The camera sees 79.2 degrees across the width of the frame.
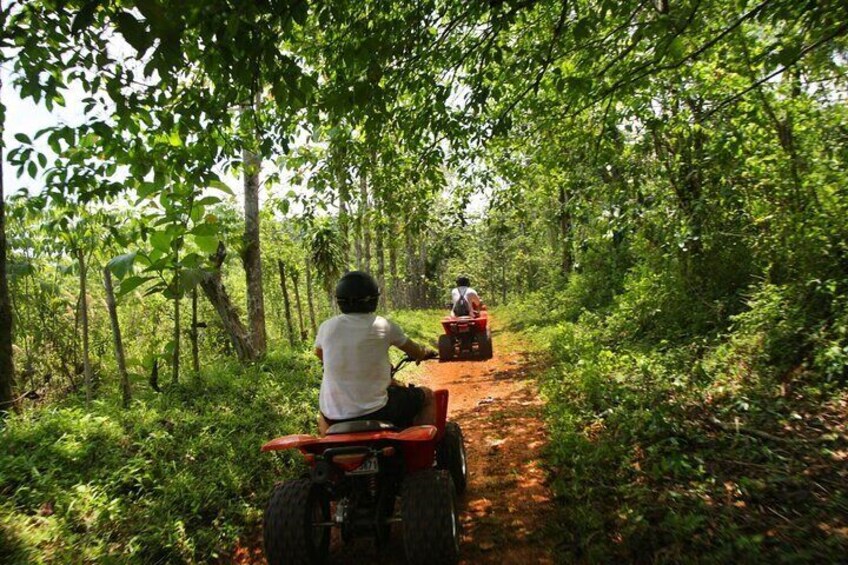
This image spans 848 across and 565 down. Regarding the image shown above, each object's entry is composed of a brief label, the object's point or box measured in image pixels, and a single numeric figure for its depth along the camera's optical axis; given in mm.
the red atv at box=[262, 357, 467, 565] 3002
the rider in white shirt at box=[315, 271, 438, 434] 3484
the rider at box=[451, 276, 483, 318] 10789
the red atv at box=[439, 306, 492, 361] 10477
